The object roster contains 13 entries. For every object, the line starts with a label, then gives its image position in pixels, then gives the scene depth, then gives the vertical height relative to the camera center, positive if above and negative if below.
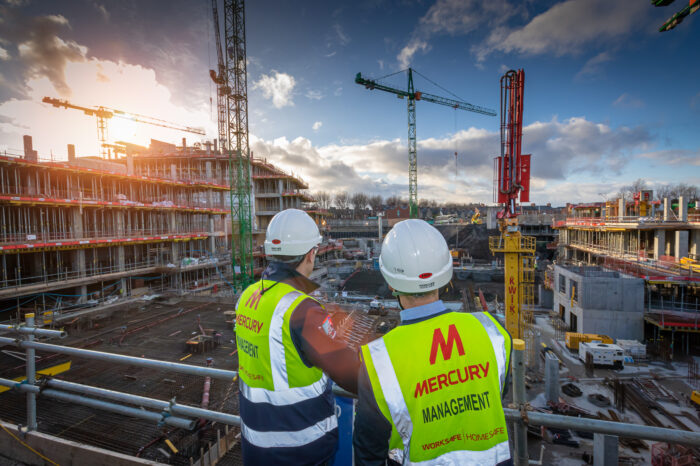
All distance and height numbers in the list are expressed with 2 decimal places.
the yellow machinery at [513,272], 14.25 -2.47
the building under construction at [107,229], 19.92 -0.49
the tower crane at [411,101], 50.50 +21.22
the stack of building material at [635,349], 15.53 -6.52
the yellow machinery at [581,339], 16.80 -6.44
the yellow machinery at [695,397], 11.79 -6.79
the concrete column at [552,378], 11.99 -6.07
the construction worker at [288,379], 1.68 -0.88
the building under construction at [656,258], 16.95 -2.98
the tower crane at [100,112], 37.47 +14.17
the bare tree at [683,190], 60.56 +4.81
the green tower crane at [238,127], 30.12 +9.38
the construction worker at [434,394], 1.33 -0.75
